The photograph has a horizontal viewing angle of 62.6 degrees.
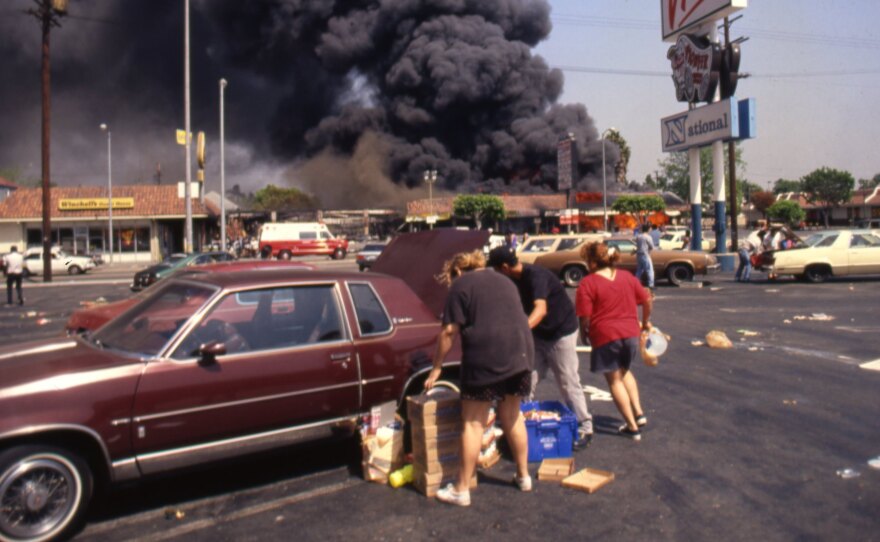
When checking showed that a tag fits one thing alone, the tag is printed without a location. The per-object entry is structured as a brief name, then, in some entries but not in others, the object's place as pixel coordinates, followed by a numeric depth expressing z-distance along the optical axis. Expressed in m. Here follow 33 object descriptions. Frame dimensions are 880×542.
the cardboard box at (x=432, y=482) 4.62
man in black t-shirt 5.43
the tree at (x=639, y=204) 69.06
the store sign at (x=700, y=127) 23.59
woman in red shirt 5.64
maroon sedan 3.94
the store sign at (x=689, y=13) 23.20
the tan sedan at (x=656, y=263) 19.83
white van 42.38
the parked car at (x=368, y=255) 30.00
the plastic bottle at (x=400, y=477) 4.80
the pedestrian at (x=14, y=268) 18.64
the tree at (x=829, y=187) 88.44
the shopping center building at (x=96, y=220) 44.69
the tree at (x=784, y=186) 131.00
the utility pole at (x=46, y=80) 29.53
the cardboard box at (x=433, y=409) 4.62
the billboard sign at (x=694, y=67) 24.09
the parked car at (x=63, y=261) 34.75
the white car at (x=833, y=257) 19.27
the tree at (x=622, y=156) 88.88
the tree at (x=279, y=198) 102.25
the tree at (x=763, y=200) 102.69
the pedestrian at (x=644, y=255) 17.81
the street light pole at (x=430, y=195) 61.88
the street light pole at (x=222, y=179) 32.47
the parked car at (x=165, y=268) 22.38
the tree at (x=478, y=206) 61.94
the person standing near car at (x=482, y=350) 4.35
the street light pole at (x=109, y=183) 42.46
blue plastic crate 5.16
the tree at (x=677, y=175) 89.28
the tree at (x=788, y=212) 83.50
